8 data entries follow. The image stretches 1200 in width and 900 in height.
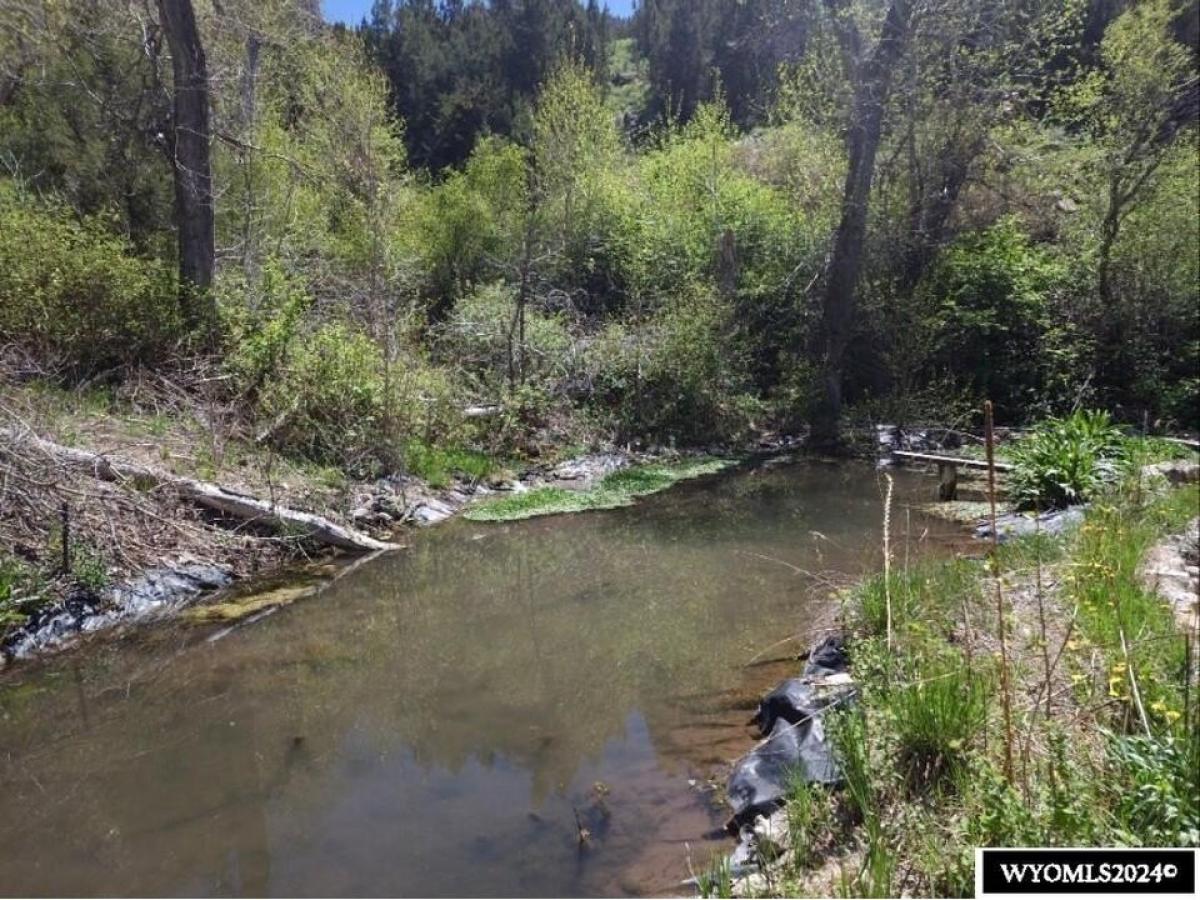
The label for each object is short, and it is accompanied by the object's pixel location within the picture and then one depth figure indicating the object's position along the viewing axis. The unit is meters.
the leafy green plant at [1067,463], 10.13
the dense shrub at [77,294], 10.95
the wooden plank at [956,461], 10.69
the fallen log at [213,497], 8.55
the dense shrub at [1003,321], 17.25
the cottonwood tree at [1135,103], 17.06
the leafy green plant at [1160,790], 2.96
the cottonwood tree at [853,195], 16.50
